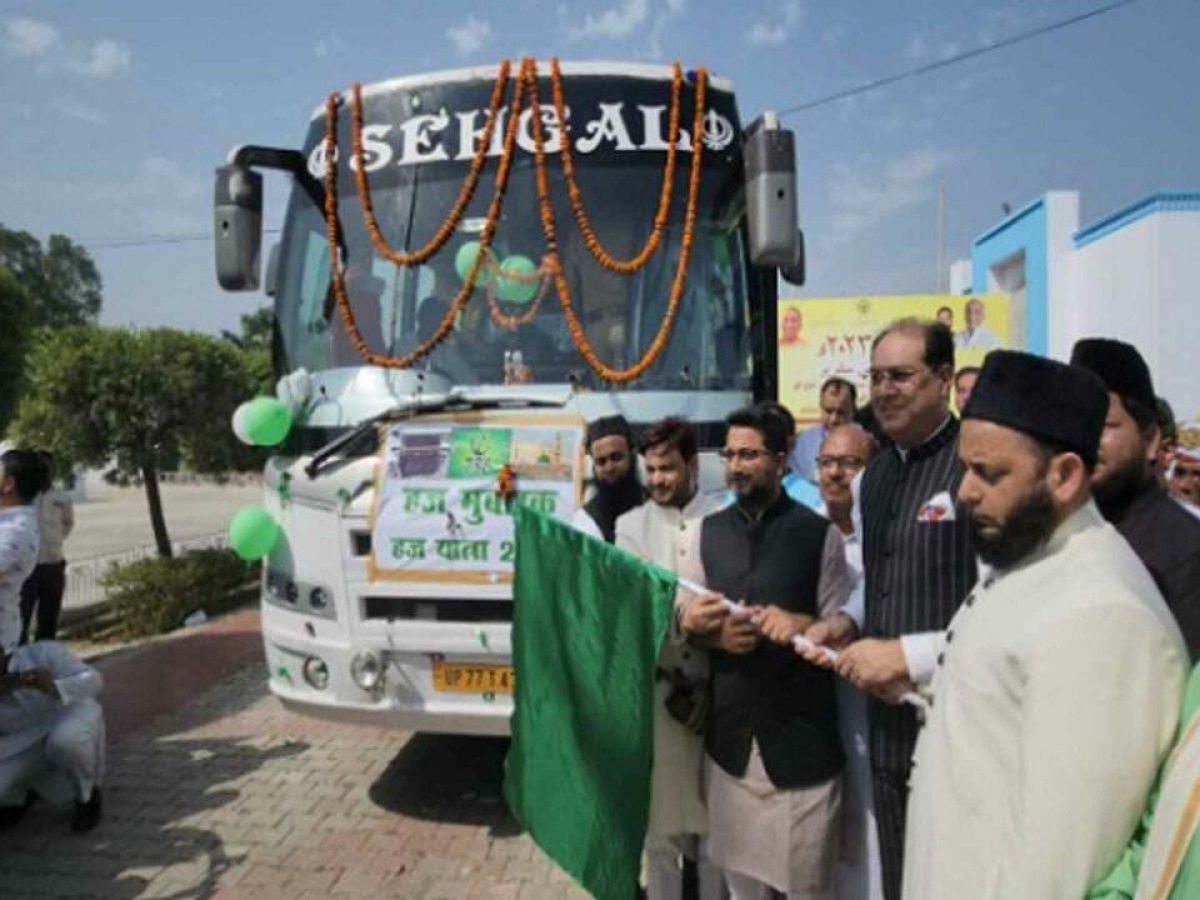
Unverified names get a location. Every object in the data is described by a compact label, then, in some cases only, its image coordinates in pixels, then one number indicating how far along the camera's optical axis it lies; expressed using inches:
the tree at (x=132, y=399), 388.5
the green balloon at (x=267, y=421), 167.5
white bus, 153.7
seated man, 162.4
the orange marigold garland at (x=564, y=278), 165.3
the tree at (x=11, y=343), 651.5
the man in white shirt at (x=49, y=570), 274.4
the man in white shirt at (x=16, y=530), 159.0
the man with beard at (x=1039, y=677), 52.2
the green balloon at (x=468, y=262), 168.2
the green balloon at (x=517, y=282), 167.5
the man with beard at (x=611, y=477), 140.9
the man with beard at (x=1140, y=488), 77.4
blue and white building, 524.4
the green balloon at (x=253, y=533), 163.0
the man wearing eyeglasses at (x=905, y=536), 92.6
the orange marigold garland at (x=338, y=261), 168.1
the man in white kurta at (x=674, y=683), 110.7
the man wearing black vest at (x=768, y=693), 100.9
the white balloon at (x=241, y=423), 167.0
